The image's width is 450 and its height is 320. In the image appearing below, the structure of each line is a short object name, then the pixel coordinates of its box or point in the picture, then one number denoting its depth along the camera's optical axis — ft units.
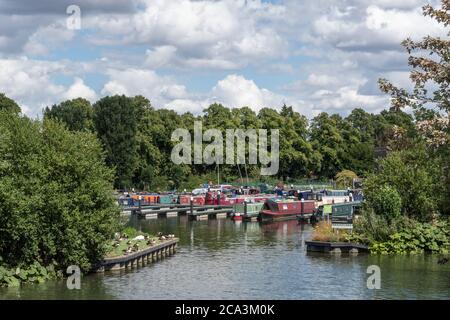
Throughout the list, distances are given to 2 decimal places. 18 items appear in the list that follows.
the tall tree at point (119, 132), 350.64
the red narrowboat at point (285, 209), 266.77
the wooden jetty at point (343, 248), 162.71
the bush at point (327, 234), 168.25
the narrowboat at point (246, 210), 269.44
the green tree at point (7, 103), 346.21
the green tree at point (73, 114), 364.79
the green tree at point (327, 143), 446.19
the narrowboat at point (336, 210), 233.76
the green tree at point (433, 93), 61.00
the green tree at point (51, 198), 116.57
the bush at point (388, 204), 166.71
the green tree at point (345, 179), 392.88
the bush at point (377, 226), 164.96
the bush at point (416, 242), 162.30
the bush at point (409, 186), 173.47
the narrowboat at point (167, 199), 319.98
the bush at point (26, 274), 115.96
